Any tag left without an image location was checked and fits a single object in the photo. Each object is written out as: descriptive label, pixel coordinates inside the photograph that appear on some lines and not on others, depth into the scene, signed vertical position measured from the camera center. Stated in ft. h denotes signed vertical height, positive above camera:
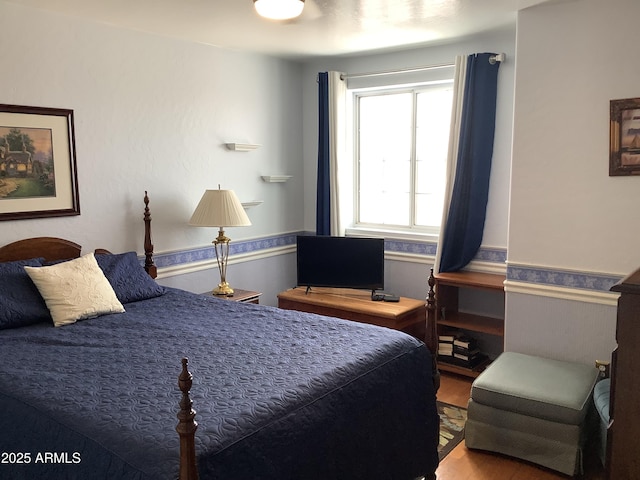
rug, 9.54 -4.56
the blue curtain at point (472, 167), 12.34 +0.51
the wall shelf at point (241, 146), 13.71 +1.15
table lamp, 12.12 -0.50
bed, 5.23 -2.32
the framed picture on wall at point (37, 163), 9.82 +0.56
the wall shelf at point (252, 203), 14.29 -0.34
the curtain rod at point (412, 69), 12.13 +3.06
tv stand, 12.62 -2.87
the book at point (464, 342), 12.37 -3.57
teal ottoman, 8.46 -3.68
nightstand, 12.51 -2.50
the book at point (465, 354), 12.33 -3.84
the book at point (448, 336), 12.59 -3.49
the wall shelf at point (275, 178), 14.88 +0.35
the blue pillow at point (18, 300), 8.64 -1.78
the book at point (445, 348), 12.60 -3.78
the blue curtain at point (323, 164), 14.97 +0.74
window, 13.91 +0.93
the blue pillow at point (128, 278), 10.12 -1.67
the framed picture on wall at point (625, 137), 9.29 +0.87
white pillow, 8.93 -1.70
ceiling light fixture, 8.50 +2.95
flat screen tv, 13.56 -1.86
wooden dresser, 6.03 -2.35
